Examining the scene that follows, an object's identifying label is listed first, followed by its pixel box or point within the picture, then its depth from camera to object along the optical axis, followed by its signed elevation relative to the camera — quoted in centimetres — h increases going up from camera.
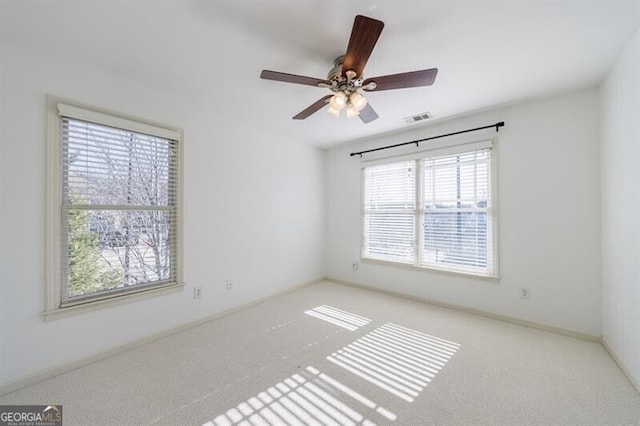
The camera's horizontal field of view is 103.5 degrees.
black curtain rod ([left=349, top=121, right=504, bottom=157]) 303 +106
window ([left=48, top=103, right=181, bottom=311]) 208 +6
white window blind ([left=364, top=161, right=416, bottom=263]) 384 +5
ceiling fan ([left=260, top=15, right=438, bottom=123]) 150 +97
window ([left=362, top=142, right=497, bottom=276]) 319 +4
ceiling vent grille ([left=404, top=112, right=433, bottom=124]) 320 +127
